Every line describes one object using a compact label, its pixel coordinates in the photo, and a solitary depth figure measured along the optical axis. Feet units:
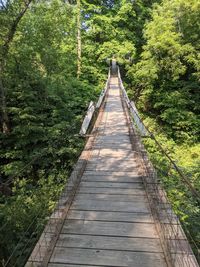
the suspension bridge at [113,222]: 6.31
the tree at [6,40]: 21.22
